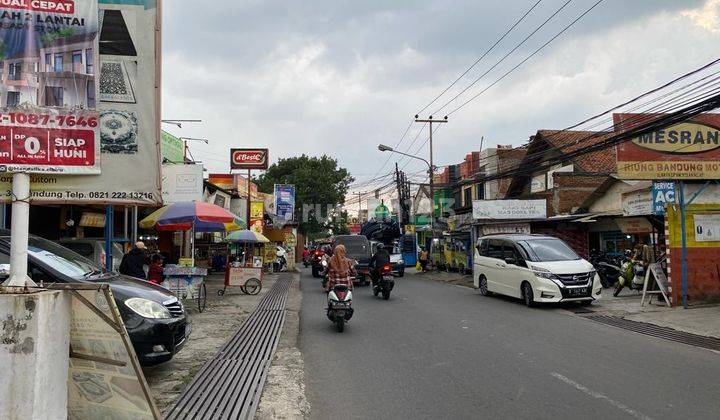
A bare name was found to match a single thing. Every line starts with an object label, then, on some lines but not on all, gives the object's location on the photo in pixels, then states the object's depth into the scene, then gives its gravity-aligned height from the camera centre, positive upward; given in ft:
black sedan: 19.74 -2.35
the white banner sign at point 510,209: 79.61 +3.44
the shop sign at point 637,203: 48.75 +2.56
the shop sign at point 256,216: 110.01 +4.13
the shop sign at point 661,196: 42.63 +2.69
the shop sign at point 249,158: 105.70 +15.04
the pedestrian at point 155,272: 41.52 -2.56
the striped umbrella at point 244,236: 66.13 +0.01
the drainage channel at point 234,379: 17.66 -5.58
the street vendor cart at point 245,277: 56.24 -4.18
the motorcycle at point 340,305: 33.78 -4.30
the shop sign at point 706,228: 43.42 +0.18
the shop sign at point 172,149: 81.61 +13.92
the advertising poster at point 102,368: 13.76 -3.31
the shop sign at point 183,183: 62.34 +6.17
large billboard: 17.66 +4.41
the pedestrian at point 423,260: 106.32 -4.95
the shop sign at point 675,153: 43.19 +6.21
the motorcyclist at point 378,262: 53.56 -2.64
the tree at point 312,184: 174.91 +16.68
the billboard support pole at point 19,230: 13.85 +0.25
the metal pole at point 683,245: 42.34 -1.11
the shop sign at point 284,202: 129.59 +8.01
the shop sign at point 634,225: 64.03 +0.77
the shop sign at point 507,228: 82.07 +0.74
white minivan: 44.34 -3.27
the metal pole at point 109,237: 38.51 +0.10
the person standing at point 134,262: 36.63 -1.58
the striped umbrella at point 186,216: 44.86 +1.79
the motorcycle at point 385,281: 52.54 -4.38
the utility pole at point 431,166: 111.96 +14.58
